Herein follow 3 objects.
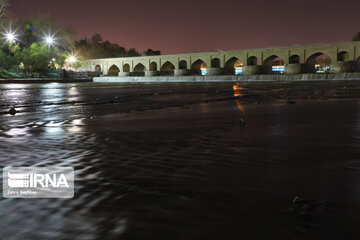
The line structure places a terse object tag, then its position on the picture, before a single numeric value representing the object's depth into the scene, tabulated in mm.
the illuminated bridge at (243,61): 53803
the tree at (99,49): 121000
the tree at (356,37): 85338
